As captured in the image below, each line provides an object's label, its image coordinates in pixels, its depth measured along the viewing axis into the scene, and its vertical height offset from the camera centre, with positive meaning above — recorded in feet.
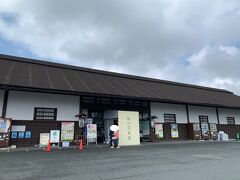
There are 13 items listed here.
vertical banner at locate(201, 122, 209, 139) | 61.64 +0.41
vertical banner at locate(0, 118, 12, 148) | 35.55 +0.49
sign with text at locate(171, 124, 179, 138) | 57.77 +0.21
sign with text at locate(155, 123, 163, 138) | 55.06 +0.65
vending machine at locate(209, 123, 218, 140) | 63.67 +0.09
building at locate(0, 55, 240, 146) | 39.37 +7.44
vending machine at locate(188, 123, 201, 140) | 59.21 +0.14
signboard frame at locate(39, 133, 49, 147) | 39.29 -1.06
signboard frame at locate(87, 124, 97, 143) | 44.04 +0.16
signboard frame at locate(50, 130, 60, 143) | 40.45 -0.52
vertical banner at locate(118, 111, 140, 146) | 45.21 +0.95
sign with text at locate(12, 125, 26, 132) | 38.40 +1.05
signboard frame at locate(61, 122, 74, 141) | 42.22 +0.42
